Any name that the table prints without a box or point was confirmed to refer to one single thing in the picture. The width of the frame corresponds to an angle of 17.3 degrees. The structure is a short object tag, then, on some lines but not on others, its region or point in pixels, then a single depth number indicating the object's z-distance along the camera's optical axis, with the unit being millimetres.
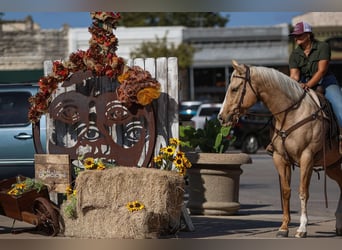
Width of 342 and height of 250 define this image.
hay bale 13021
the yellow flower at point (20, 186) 13999
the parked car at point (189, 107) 49615
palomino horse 13296
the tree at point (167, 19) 95125
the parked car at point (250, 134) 45053
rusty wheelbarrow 13670
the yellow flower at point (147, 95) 13747
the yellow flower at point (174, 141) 14021
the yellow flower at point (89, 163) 13541
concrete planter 17439
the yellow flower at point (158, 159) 13801
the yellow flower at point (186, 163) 13725
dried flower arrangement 13758
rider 13889
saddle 13681
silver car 18614
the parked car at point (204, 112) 47206
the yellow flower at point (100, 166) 13538
